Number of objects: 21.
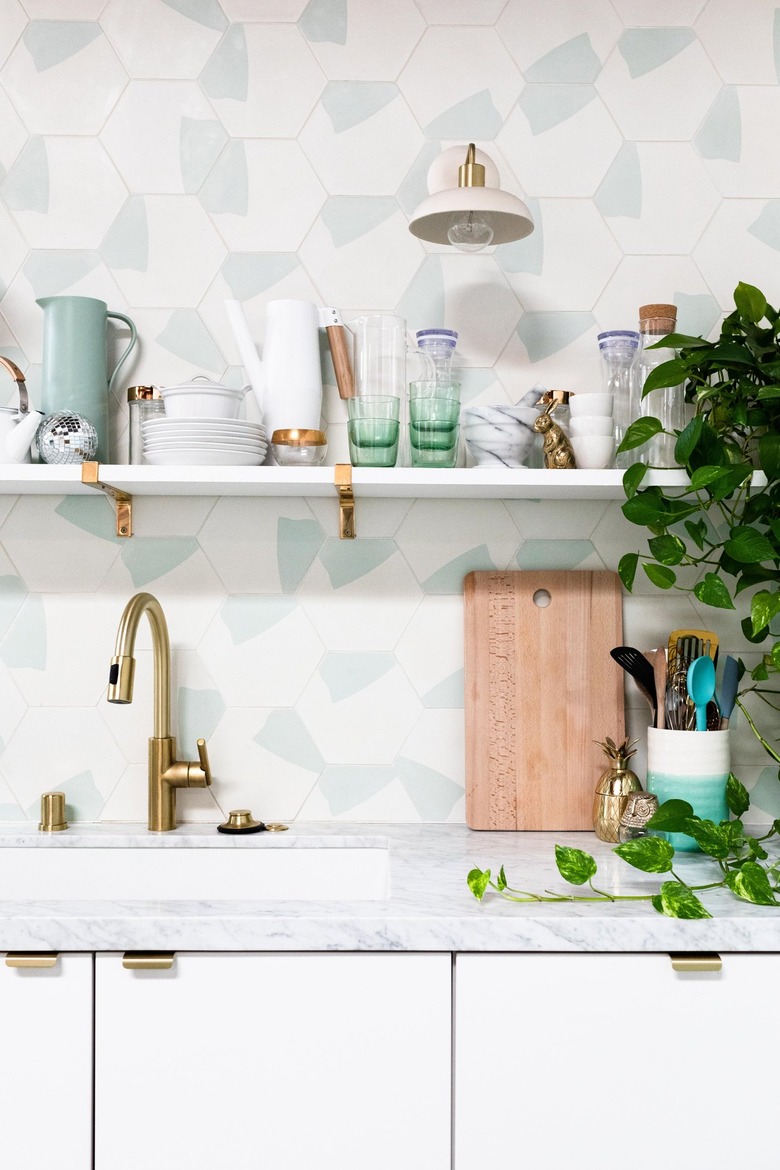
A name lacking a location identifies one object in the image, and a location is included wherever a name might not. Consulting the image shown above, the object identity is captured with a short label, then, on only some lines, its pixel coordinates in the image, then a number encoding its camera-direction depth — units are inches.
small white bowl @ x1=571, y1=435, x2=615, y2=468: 62.0
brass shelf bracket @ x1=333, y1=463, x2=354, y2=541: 59.6
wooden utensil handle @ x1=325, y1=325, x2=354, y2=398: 66.0
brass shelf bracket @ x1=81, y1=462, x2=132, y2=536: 66.2
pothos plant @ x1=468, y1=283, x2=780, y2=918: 52.9
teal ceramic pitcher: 64.4
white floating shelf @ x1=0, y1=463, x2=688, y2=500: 59.7
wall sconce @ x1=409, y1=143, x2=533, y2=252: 56.0
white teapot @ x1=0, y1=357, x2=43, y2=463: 61.2
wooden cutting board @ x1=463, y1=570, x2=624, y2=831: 66.0
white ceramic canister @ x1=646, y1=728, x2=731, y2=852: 59.5
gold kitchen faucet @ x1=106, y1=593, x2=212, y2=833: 63.9
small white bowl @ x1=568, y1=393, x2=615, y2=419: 61.7
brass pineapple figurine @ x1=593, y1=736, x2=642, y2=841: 62.2
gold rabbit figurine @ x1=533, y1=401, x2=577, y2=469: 62.1
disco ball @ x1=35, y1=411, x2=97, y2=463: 61.6
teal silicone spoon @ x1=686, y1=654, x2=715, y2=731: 59.6
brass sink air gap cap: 64.2
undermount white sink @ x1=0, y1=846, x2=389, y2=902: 62.9
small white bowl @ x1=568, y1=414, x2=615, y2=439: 61.7
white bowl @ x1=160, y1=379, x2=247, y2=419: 60.4
